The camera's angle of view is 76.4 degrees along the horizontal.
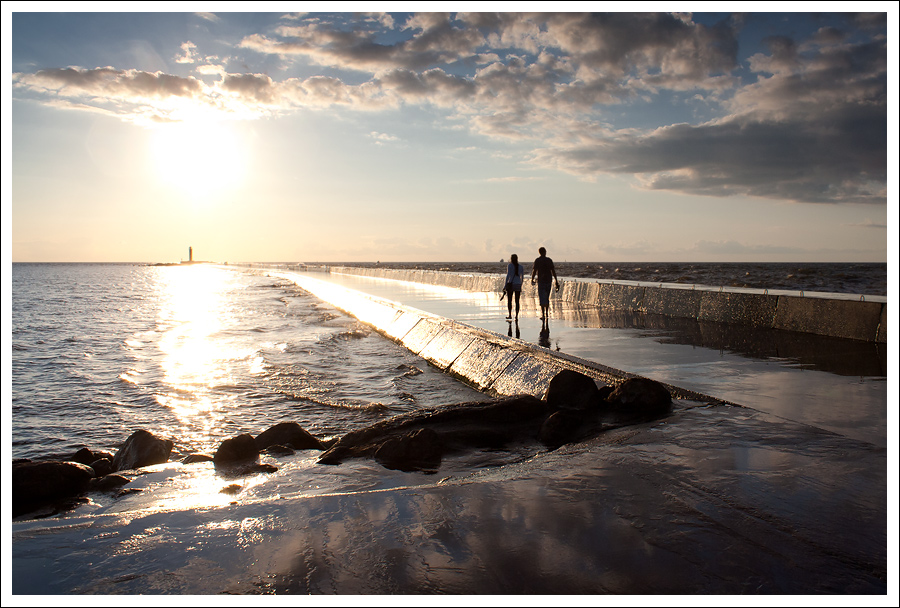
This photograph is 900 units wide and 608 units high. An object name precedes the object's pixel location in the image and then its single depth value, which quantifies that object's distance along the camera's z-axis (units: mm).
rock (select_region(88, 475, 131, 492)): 5062
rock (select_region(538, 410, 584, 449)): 5566
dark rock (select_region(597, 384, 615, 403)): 6407
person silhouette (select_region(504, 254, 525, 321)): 13664
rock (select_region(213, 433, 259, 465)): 5680
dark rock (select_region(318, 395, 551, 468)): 5594
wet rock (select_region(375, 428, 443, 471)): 5105
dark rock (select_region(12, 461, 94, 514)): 4770
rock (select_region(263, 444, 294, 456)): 5863
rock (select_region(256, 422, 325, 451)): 6066
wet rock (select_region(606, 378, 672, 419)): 5703
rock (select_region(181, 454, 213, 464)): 5936
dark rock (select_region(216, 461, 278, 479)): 5273
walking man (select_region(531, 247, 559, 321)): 13023
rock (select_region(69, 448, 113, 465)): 6078
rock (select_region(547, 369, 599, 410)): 6195
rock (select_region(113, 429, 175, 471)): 5996
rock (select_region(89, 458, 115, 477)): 5745
